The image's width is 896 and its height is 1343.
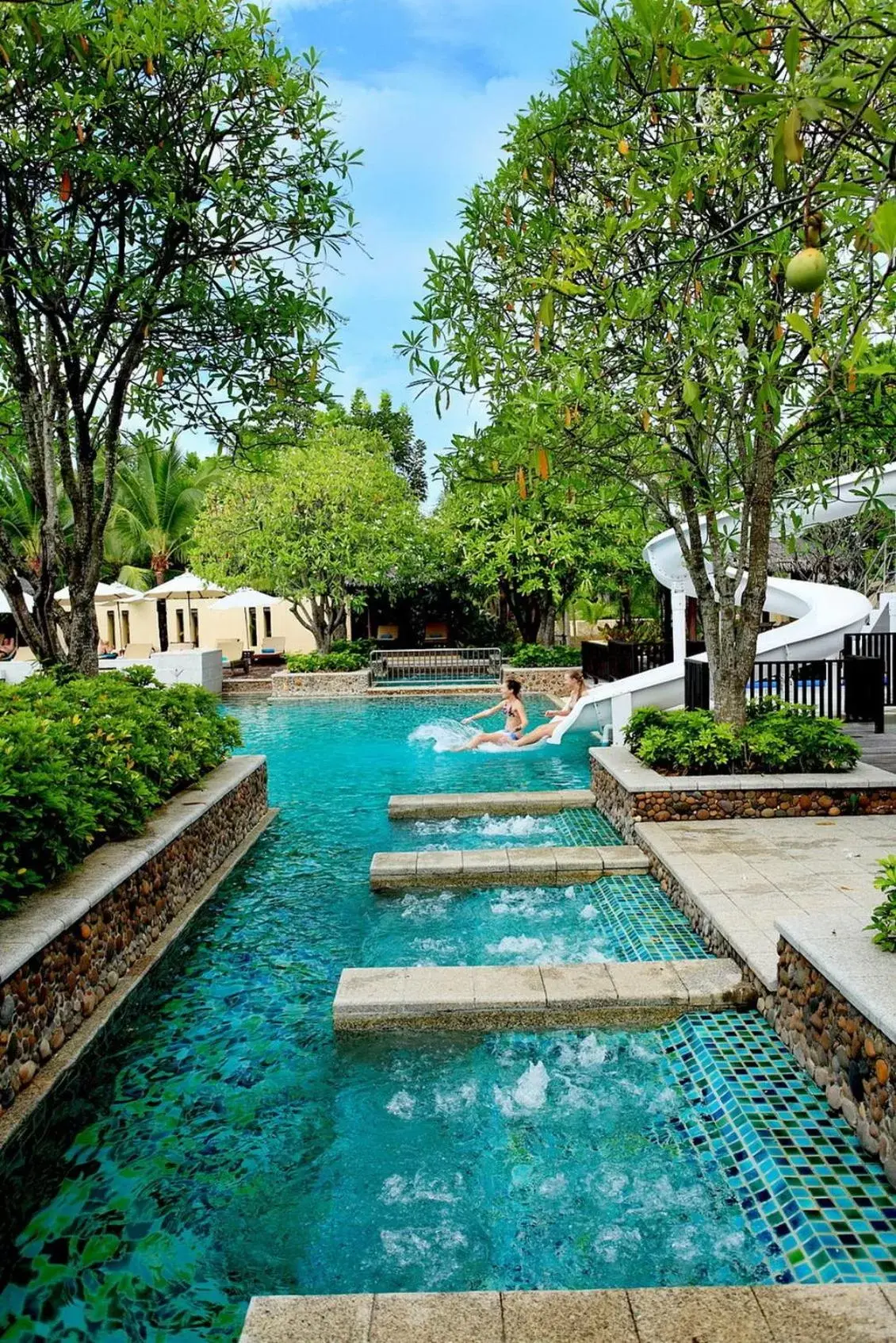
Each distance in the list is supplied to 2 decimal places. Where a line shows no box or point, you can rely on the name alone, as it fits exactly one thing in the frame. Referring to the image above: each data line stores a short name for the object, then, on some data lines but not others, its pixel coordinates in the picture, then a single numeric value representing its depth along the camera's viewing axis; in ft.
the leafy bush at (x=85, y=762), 17.20
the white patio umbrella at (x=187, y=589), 89.92
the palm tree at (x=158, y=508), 114.11
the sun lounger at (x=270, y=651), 107.34
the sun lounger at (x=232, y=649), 117.39
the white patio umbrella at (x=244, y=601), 90.99
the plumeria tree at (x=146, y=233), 24.57
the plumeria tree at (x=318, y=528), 81.35
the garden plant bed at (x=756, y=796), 28.96
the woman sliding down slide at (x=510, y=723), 50.03
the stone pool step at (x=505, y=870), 26.32
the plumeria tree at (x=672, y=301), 12.80
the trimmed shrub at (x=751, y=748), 30.22
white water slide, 47.16
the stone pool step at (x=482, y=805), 34.81
